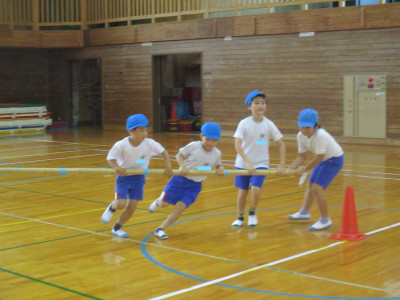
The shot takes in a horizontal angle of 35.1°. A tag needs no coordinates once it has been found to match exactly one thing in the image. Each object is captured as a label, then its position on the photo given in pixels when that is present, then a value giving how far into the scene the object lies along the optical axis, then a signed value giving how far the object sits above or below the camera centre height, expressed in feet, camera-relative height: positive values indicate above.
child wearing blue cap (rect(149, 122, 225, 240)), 21.66 -2.75
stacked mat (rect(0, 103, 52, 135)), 66.44 -1.93
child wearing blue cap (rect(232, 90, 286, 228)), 23.13 -1.77
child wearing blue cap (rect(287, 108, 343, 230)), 22.20 -2.18
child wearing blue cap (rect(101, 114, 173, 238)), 21.01 -2.13
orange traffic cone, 21.02 -4.19
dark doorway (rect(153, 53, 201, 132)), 71.46 +0.78
